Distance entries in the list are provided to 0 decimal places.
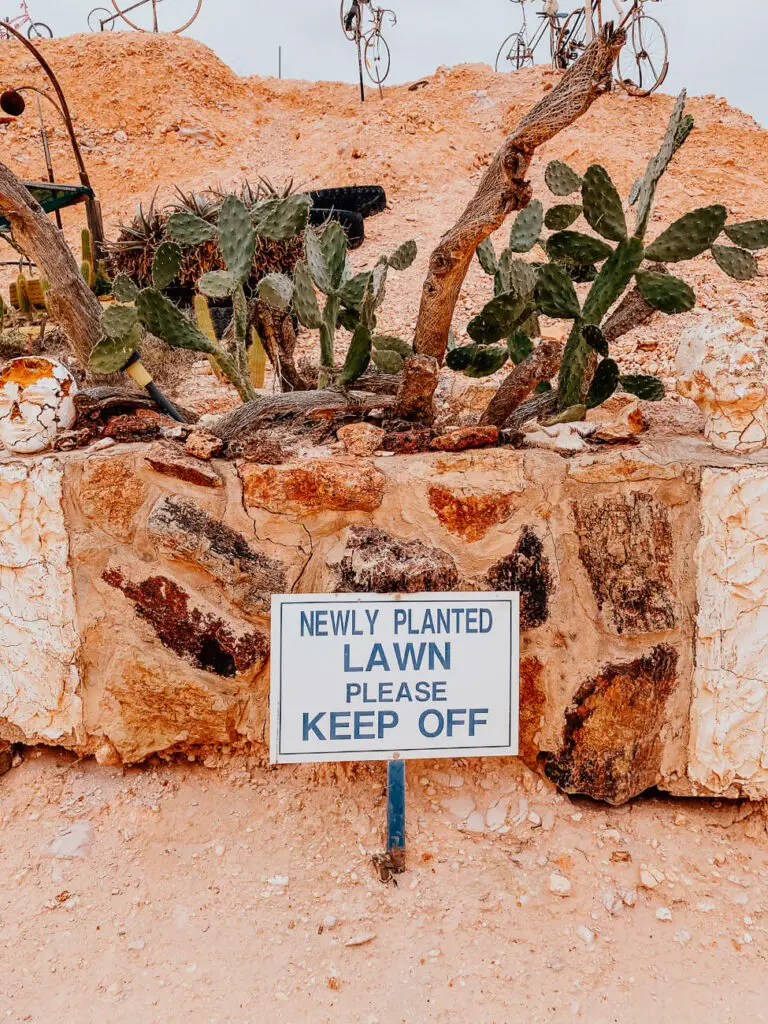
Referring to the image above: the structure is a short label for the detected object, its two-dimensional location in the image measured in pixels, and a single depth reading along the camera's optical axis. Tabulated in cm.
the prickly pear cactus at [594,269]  204
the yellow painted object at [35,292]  532
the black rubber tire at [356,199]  708
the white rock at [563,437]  190
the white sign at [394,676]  158
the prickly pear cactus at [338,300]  214
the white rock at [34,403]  190
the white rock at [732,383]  175
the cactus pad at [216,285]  205
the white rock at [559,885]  155
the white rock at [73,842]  169
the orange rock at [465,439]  188
